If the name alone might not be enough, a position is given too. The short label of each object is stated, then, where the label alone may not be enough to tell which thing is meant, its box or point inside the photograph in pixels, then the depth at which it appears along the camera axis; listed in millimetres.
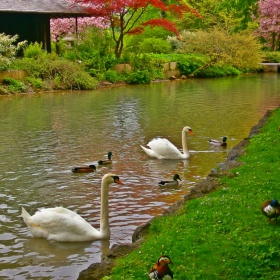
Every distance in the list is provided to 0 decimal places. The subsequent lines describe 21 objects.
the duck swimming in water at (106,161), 12633
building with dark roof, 31016
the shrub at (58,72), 29297
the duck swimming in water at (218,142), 14273
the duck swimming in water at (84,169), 11873
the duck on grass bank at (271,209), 6311
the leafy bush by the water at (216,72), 40094
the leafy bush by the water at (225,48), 41750
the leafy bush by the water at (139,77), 33125
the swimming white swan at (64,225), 7961
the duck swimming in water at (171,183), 10695
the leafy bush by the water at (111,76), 32250
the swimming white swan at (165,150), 13281
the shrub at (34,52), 30906
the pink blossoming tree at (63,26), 41719
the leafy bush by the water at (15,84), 27547
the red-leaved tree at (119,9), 33594
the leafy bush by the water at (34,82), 28453
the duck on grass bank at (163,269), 4906
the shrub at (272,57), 47641
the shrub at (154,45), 44038
